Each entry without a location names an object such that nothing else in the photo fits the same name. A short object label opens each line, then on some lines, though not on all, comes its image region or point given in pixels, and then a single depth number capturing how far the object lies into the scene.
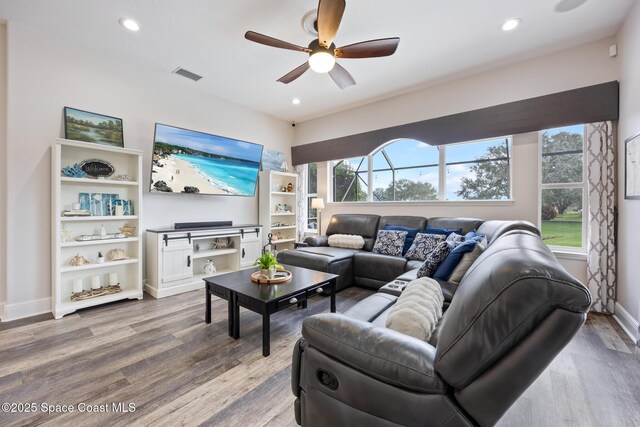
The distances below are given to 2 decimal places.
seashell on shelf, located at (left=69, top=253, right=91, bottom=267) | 3.10
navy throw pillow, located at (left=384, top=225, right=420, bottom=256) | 3.93
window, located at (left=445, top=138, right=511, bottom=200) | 3.80
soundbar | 4.07
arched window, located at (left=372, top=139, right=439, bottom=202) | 4.46
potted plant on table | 2.62
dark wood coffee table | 2.19
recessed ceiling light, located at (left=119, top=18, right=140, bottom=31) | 2.74
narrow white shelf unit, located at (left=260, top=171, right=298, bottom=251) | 5.11
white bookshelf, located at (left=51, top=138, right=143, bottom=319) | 2.88
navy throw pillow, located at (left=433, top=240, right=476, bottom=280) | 2.29
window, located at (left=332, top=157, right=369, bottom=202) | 5.20
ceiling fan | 2.19
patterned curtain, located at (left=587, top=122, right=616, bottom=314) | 2.94
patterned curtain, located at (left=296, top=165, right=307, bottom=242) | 5.67
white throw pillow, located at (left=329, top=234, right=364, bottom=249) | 4.38
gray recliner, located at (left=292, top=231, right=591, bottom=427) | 0.78
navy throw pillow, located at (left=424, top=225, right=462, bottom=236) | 3.66
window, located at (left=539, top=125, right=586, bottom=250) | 3.32
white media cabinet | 3.56
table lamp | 5.32
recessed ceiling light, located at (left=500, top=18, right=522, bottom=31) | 2.69
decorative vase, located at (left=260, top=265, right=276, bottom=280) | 2.63
